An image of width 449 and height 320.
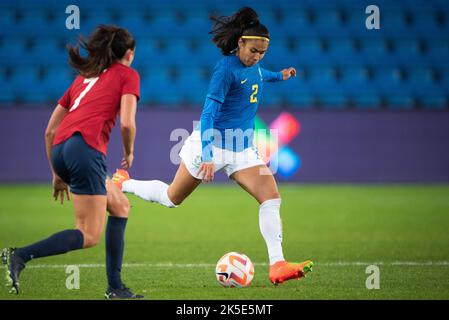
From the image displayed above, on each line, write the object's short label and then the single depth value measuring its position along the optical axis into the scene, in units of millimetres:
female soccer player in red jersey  10062
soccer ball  11937
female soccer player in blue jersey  12203
